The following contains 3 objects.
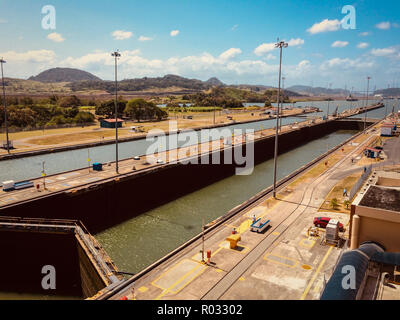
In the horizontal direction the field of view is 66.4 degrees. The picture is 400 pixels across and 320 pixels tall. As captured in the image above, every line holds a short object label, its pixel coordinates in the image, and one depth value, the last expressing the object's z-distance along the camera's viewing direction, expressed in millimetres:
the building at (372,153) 58188
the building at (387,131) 85562
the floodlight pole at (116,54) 41562
